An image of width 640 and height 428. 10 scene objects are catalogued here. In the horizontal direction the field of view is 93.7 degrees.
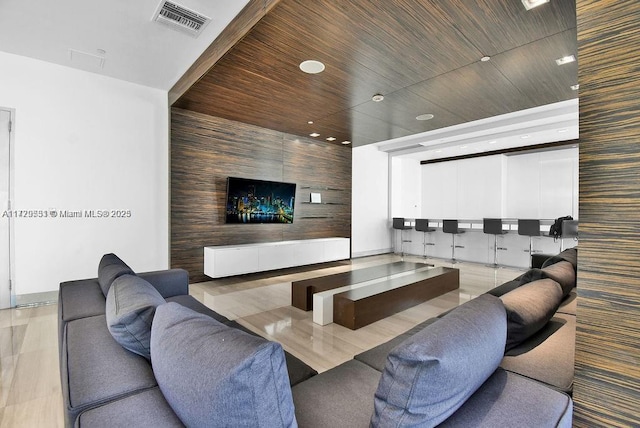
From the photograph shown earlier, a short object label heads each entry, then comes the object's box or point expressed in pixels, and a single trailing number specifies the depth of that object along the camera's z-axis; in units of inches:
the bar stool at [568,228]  211.4
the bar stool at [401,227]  313.9
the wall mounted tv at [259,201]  206.4
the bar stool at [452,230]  270.1
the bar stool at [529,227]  224.7
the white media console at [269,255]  187.5
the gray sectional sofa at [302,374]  29.2
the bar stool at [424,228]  289.1
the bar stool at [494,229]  242.7
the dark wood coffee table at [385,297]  121.9
